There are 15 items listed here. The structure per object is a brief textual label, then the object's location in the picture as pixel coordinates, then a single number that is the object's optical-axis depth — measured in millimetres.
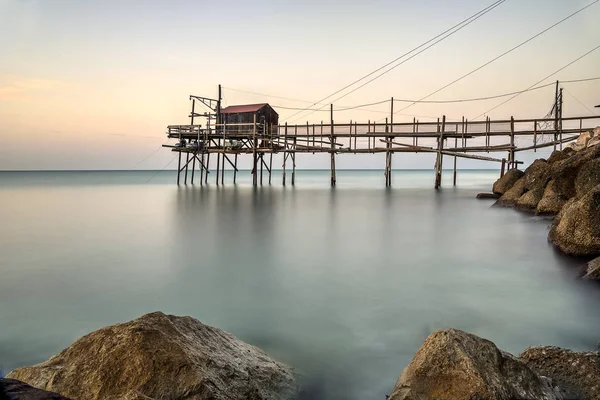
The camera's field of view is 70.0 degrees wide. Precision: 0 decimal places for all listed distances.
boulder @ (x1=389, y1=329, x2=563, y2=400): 2959
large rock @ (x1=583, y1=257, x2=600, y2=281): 7605
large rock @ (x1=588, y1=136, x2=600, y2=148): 19777
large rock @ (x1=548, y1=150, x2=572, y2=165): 17411
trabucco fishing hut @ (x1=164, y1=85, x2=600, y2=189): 27859
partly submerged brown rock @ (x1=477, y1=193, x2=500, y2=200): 24719
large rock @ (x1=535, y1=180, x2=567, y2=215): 14023
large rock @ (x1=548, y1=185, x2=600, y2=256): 8164
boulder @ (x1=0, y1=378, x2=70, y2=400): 1368
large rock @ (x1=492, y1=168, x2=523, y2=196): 21859
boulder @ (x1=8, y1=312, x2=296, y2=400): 2855
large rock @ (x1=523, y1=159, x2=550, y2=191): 16237
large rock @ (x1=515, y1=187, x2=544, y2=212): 16453
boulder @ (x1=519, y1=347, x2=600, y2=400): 3422
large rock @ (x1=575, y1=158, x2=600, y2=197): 11727
